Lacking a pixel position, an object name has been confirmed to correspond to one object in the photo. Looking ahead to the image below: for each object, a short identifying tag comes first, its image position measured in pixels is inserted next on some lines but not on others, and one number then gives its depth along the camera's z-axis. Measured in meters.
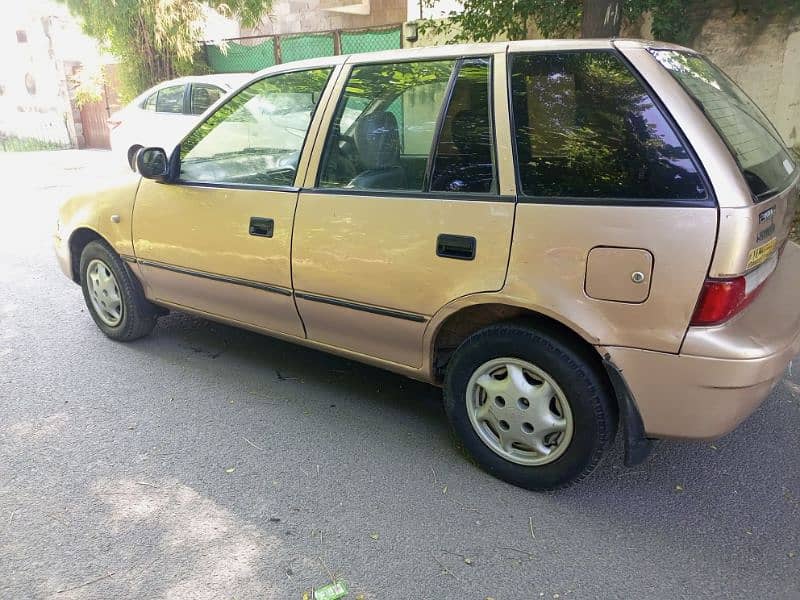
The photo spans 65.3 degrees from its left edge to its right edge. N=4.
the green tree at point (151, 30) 12.32
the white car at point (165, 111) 9.51
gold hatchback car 2.21
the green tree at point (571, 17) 5.88
